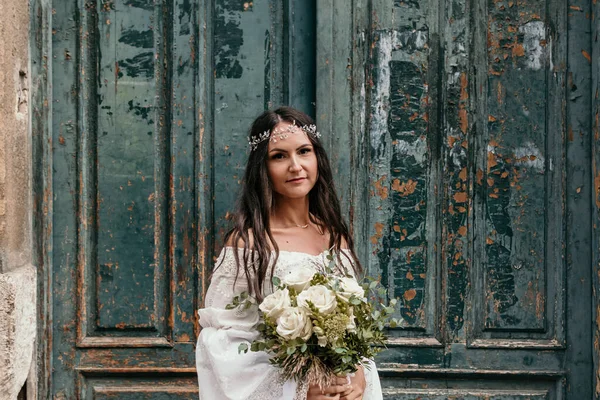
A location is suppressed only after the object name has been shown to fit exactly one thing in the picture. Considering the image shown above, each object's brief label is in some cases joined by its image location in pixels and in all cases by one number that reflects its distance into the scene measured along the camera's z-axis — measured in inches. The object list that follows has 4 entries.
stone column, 131.0
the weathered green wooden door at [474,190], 150.5
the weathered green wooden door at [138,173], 149.8
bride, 121.9
